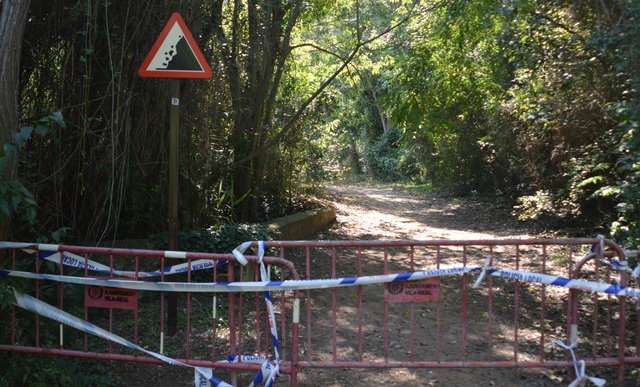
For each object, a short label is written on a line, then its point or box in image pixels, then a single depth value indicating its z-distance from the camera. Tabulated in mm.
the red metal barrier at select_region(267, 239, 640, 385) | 5141
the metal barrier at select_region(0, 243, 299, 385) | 5095
